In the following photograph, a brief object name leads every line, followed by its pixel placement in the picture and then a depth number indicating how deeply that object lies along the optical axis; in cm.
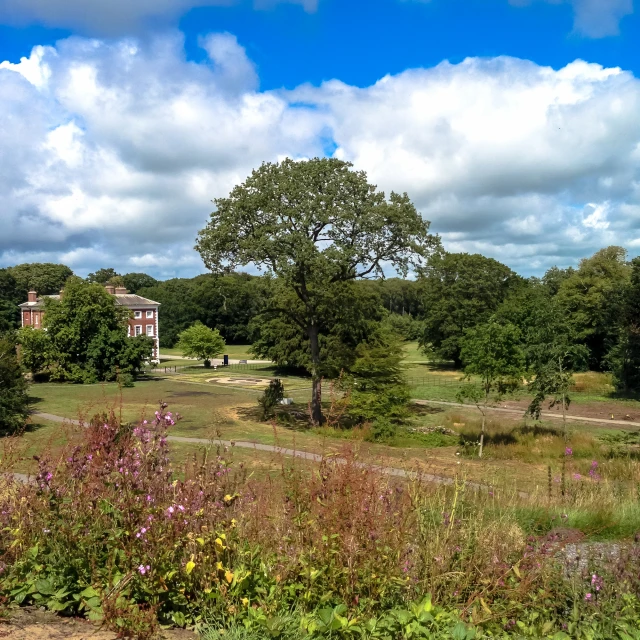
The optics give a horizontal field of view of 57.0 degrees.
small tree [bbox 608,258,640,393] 3903
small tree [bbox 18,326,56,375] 4766
